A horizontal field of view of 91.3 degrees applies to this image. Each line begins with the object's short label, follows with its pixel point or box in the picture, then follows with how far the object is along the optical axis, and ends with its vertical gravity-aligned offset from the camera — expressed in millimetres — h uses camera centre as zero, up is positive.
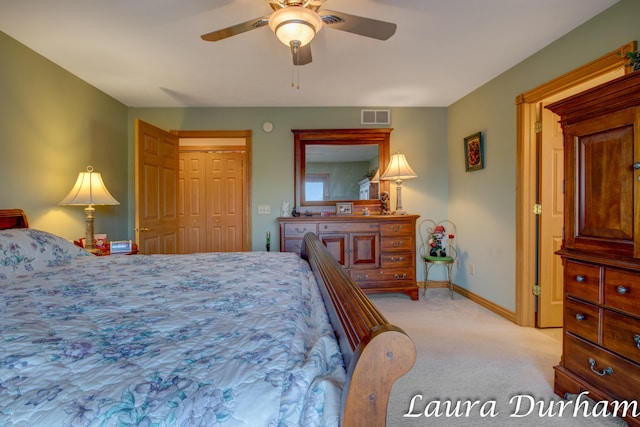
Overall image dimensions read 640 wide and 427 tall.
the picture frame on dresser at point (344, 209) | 4035 +21
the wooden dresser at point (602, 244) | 1450 -172
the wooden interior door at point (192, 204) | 5344 +121
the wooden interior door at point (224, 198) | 5375 +224
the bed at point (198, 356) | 606 -349
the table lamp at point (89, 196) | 2764 +137
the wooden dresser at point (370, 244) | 3633 -391
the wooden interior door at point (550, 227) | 2820 -155
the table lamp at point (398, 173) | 3764 +460
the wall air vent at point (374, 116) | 4062 +1229
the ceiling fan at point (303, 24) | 1664 +1029
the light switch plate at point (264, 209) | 4066 +24
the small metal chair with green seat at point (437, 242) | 3836 -408
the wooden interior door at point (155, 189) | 3244 +249
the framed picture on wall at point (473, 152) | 3455 +663
